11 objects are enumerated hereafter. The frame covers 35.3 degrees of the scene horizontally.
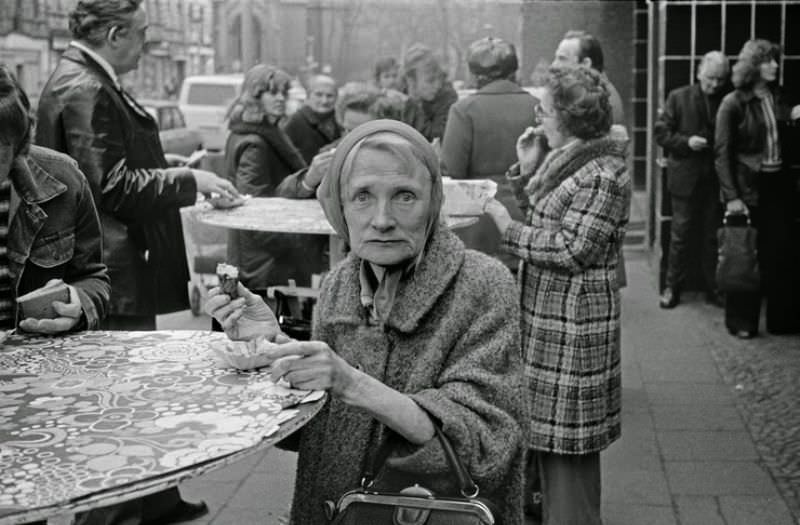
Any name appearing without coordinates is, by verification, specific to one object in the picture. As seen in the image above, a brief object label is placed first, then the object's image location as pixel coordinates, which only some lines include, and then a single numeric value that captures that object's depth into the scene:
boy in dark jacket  3.30
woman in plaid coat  4.55
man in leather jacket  4.81
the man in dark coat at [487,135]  6.73
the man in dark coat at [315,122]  8.50
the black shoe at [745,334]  8.67
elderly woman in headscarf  2.70
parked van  27.03
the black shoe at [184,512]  5.12
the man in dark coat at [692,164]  9.64
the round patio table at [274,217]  5.68
